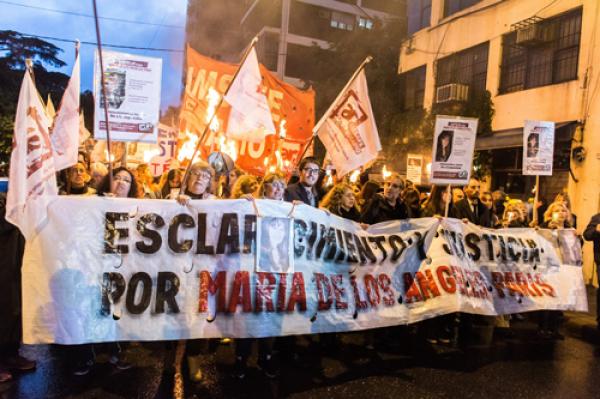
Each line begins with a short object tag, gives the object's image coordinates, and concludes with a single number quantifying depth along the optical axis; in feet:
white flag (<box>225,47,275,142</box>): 18.19
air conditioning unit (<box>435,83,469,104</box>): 49.26
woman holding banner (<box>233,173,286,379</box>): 13.94
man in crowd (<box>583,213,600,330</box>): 21.25
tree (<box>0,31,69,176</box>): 69.61
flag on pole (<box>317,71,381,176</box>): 20.30
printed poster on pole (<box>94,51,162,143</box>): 16.16
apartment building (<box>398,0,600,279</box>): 35.99
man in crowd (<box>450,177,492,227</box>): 21.11
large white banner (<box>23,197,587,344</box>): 12.30
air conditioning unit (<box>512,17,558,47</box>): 40.34
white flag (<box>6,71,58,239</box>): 12.17
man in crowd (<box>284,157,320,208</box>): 17.76
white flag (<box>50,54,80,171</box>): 14.98
